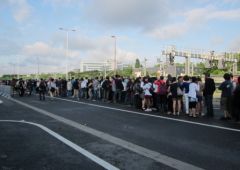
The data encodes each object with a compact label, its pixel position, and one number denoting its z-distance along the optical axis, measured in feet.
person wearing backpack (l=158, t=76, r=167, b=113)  30.11
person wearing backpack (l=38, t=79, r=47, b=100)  48.27
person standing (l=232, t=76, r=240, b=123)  22.99
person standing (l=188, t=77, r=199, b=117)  26.42
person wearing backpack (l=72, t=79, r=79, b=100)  52.23
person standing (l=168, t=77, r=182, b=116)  28.16
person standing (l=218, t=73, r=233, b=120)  24.43
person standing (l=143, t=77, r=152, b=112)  31.93
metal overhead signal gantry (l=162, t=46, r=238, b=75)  119.04
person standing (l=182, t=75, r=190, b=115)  27.34
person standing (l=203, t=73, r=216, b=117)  26.38
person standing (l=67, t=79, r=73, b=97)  57.32
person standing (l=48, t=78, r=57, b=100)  52.26
